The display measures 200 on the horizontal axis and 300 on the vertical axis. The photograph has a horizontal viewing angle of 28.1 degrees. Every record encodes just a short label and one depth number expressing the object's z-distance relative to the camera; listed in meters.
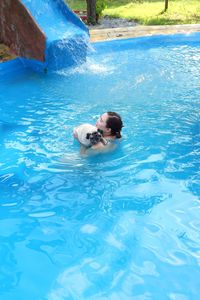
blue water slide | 7.53
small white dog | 4.19
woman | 4.25
